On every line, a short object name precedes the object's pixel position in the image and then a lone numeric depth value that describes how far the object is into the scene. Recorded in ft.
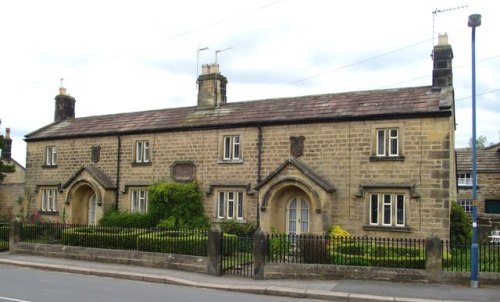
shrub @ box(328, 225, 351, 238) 66.81
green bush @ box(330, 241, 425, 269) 48.37
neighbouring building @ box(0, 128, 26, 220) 108.06
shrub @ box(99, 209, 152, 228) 81.76
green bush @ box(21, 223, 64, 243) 67.97
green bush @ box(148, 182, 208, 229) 79.51
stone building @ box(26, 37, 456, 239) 65.51
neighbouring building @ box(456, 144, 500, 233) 115.14
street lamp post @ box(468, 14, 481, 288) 43.34
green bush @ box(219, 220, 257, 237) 75.15
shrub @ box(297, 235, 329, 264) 50.80
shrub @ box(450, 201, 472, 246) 70.23
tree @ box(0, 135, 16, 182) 101.04
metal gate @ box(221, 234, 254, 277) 52.11
